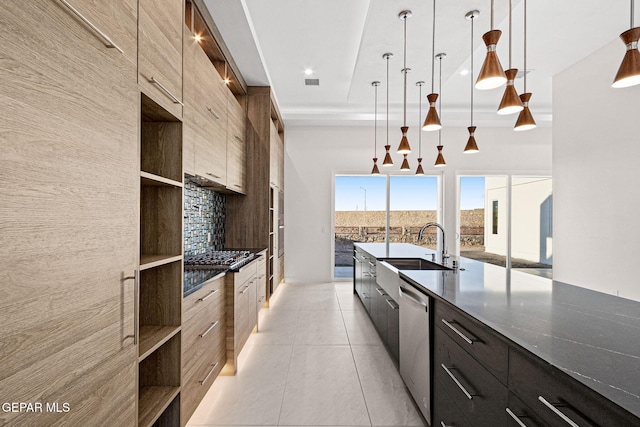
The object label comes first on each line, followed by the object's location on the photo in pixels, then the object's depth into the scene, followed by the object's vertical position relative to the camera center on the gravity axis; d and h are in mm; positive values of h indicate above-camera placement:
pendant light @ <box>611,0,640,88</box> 1362 +712
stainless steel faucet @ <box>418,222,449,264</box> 2865 -351
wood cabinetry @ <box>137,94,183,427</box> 1665 -210
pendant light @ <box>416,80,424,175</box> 5957 +1395
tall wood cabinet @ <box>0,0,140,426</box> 750 +17
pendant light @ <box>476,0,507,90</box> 1628 +808
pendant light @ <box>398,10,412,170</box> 2735 +1736
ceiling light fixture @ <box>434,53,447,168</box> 3445 +826
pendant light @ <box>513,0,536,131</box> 2092 +674
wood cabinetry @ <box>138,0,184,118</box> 1350 +789
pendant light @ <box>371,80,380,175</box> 4895 +1603
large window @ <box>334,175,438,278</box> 6336 +182
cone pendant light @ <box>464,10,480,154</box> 3031 +712
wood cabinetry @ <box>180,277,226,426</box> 1769 -821
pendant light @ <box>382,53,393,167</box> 4240 +780
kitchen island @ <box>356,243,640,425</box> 787 -404
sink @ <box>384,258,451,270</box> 3240 -486
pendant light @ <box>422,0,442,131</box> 2510 +790
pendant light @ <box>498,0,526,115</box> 1800 +698
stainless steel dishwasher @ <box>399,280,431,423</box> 1858 -842
